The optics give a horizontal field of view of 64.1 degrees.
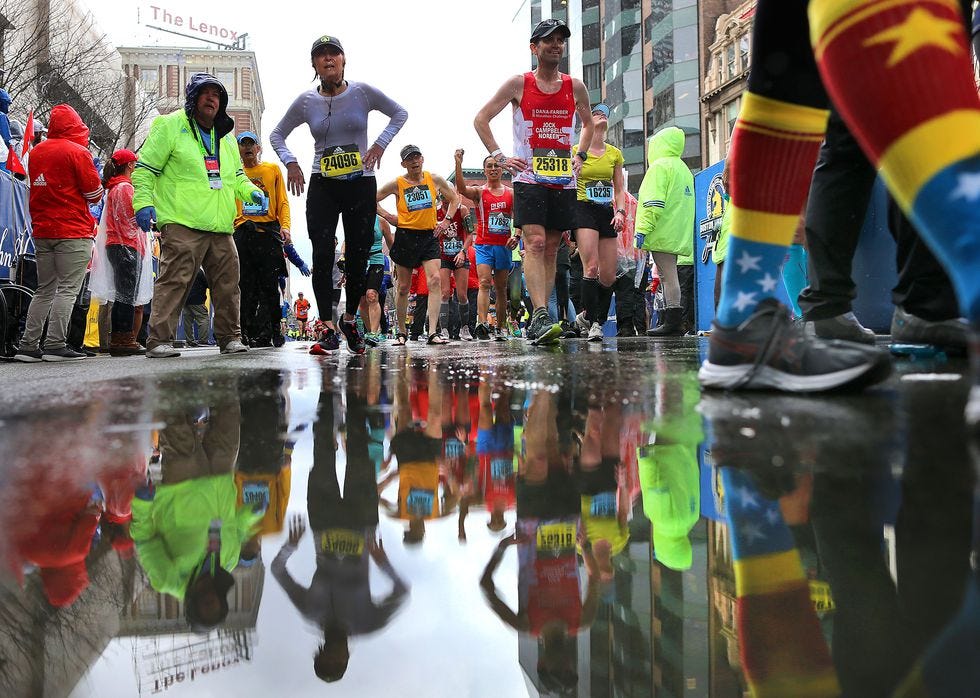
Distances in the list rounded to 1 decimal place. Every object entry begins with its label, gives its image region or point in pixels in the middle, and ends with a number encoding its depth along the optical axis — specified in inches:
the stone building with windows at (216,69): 3117.4
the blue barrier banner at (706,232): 338.0
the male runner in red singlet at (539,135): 239.0
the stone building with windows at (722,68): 1396.4
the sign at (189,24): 3565.5
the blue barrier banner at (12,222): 239.8
